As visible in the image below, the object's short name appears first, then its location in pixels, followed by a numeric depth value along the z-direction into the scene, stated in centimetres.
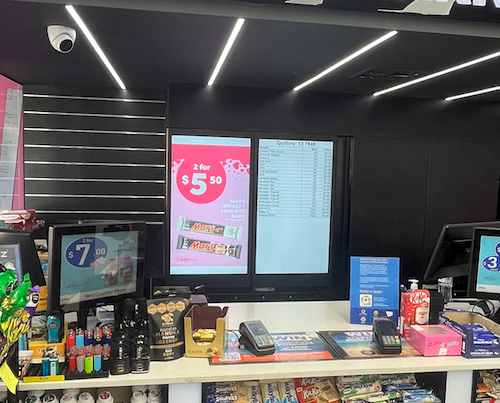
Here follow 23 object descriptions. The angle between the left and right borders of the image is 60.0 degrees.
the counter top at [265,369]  169
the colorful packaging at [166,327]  184
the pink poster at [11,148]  419
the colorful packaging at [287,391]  189
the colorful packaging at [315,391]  193
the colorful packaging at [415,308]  213
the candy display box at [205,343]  187
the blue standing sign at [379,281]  226
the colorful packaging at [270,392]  188
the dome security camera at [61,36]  244
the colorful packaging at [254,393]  189
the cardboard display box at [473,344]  195
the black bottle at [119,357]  172
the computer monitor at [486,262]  234
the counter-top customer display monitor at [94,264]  183
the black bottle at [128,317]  193
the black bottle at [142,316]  193
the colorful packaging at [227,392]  185
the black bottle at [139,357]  174
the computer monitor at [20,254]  184
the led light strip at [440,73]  285
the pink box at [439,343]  196
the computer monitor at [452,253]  249
